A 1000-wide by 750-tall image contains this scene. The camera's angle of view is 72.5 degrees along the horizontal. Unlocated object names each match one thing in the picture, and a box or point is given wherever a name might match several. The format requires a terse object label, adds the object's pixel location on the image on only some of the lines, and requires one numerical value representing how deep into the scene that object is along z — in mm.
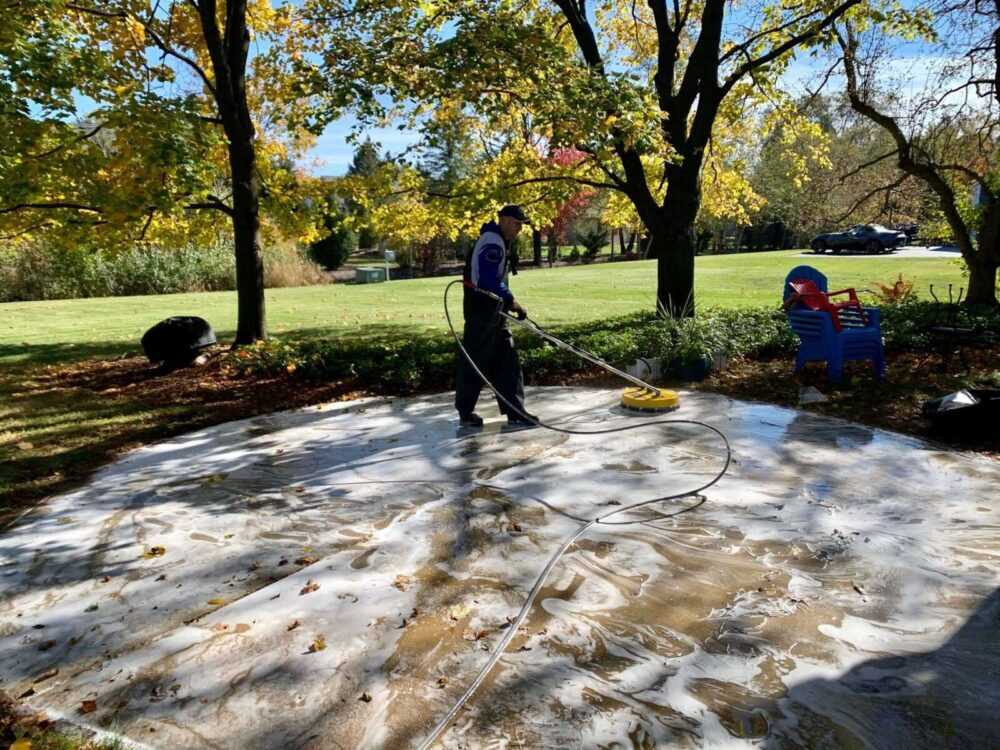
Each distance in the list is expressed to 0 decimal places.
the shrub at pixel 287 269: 24547
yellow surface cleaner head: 6246
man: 5773
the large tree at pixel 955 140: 10062
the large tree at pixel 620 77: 6926
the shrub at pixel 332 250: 34859
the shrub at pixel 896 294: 11766
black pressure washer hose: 2449
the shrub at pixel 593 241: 41750
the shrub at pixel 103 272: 20156
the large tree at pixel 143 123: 7605
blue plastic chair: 6824
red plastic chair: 6859
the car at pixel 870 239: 28391
